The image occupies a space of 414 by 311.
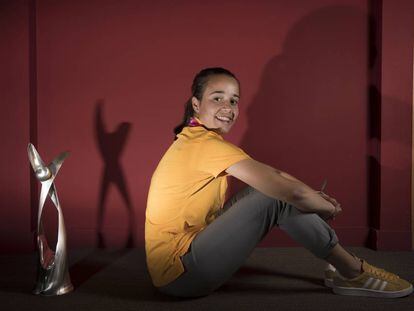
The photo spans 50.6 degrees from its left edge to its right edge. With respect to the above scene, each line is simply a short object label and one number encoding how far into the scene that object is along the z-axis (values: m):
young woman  1.51
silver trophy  1.85
